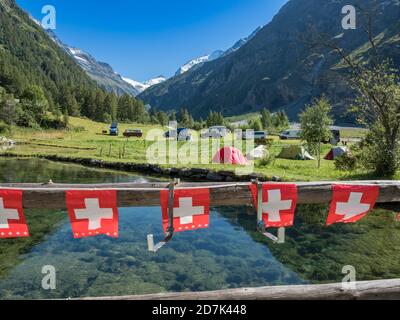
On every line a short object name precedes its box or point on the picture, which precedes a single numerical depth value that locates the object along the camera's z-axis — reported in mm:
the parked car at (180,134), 73625
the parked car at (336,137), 52281
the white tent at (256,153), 38531
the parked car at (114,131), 91100
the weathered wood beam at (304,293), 4285
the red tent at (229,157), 36094
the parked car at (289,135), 73312
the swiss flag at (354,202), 6410
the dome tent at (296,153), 40469
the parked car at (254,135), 72250
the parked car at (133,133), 86875
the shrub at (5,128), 82312
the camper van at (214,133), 82962
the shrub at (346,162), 26953
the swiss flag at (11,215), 5527
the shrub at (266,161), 33156
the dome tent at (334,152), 39806
